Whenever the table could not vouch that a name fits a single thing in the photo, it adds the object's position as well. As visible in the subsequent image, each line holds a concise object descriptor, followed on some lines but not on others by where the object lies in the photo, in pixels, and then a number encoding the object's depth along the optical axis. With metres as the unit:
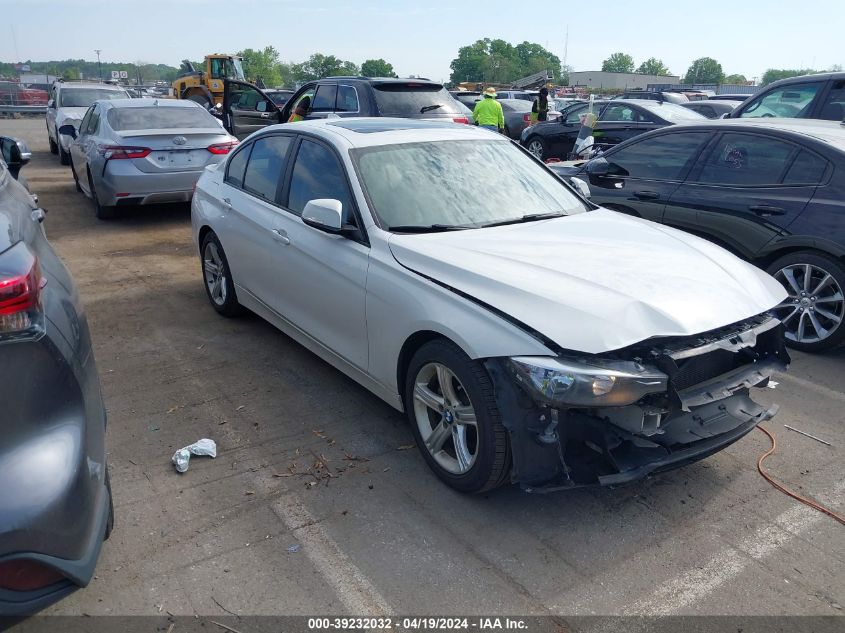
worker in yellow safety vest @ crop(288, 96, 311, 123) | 12.26
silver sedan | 9.20
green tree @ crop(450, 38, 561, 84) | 142.88
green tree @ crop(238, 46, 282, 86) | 120.25
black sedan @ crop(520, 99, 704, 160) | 13.53
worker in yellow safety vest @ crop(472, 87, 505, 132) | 14.35
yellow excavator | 24.97
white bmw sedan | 3.02
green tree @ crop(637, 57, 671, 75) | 176.90
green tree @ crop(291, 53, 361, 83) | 130.01
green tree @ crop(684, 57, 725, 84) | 157.50
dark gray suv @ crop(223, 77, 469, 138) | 10.86
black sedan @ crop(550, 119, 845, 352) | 5.24
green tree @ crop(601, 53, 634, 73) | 178.50
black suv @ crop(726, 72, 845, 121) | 8.22
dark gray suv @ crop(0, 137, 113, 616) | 2.00
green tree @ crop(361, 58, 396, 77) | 131.00
